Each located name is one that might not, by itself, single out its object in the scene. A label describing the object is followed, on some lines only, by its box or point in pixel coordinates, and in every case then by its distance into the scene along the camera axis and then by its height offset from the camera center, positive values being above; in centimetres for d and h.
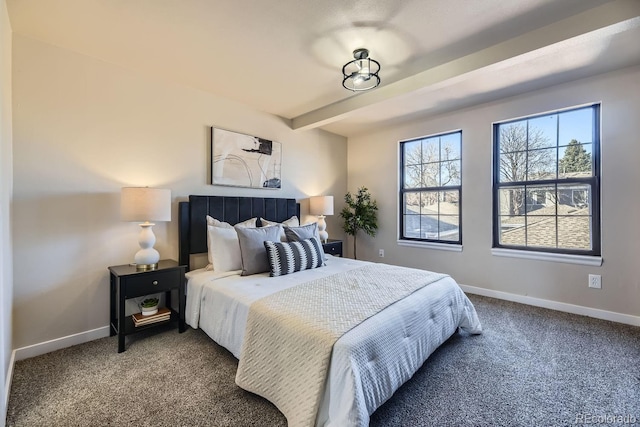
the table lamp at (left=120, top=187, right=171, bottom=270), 221 +2
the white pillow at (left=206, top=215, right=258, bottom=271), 263 -12
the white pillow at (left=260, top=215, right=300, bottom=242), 301 -11
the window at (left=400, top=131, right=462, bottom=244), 375 +38
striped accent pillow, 246 -41
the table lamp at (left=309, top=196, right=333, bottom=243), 385 +10
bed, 130 -73
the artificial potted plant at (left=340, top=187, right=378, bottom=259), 434 +0
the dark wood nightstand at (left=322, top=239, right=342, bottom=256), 381 -49
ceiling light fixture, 222 +131
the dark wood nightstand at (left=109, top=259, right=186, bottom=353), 213 -62
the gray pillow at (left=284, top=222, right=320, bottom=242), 292 -21
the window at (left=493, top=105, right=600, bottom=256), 283 +36
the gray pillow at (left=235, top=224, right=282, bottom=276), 248 -35
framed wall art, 308 +66
